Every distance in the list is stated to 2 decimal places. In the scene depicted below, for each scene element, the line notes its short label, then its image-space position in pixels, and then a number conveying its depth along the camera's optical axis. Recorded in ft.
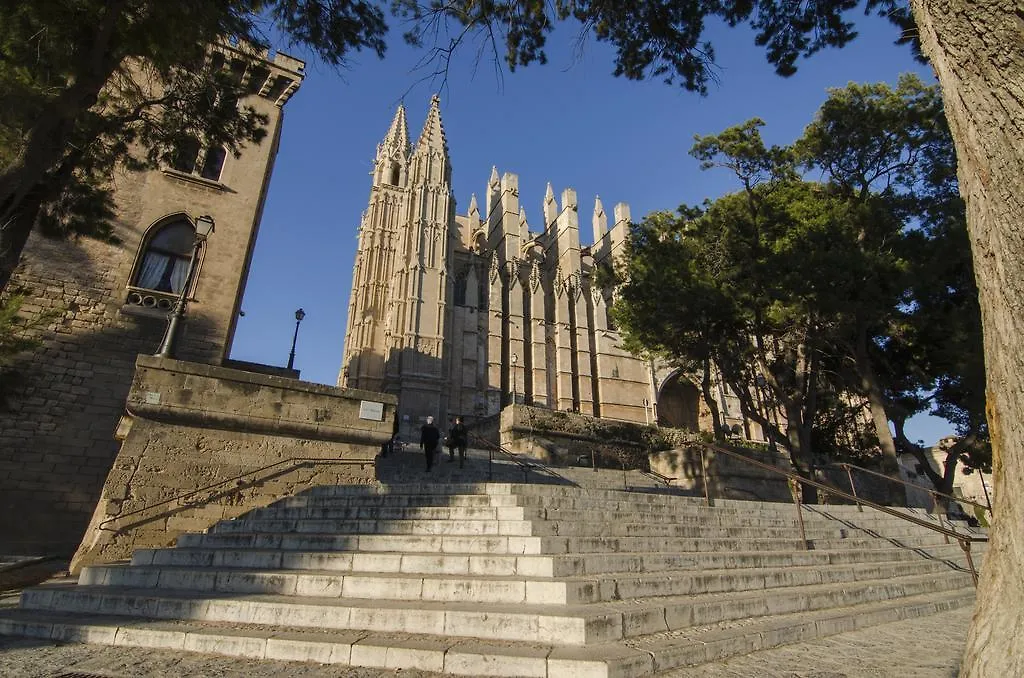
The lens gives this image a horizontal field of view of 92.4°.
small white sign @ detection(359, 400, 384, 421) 26.68
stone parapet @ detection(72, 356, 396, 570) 21.45
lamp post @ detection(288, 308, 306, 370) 55.15
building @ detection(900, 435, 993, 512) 88.86
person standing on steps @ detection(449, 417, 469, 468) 37.63
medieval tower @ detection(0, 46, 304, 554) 30.48
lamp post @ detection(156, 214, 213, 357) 24.46
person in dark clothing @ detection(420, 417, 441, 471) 35.96
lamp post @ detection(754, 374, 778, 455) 51.60
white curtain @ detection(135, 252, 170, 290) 38.75
